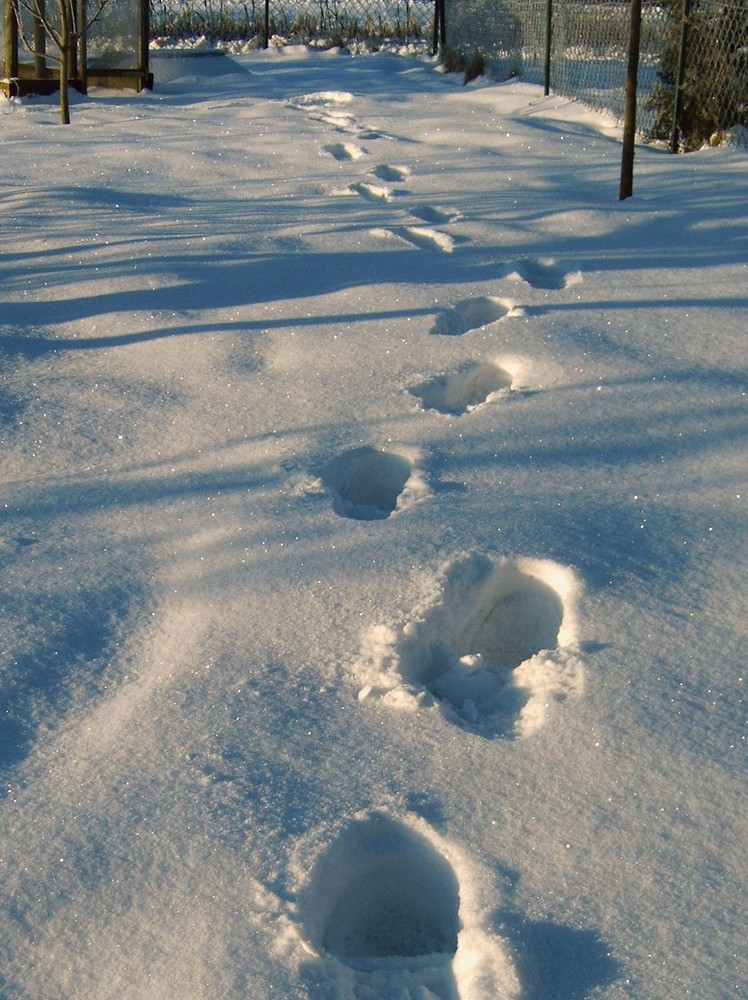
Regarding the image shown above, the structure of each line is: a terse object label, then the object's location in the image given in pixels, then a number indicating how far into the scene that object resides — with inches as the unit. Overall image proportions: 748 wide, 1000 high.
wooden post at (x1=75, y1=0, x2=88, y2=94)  379.6
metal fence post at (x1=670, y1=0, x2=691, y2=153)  256.5
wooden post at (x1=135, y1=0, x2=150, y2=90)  397.7
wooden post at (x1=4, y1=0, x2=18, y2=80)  361.0
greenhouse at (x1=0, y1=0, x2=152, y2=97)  384.5
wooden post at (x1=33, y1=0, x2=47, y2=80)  389.1
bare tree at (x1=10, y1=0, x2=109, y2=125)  294.0
